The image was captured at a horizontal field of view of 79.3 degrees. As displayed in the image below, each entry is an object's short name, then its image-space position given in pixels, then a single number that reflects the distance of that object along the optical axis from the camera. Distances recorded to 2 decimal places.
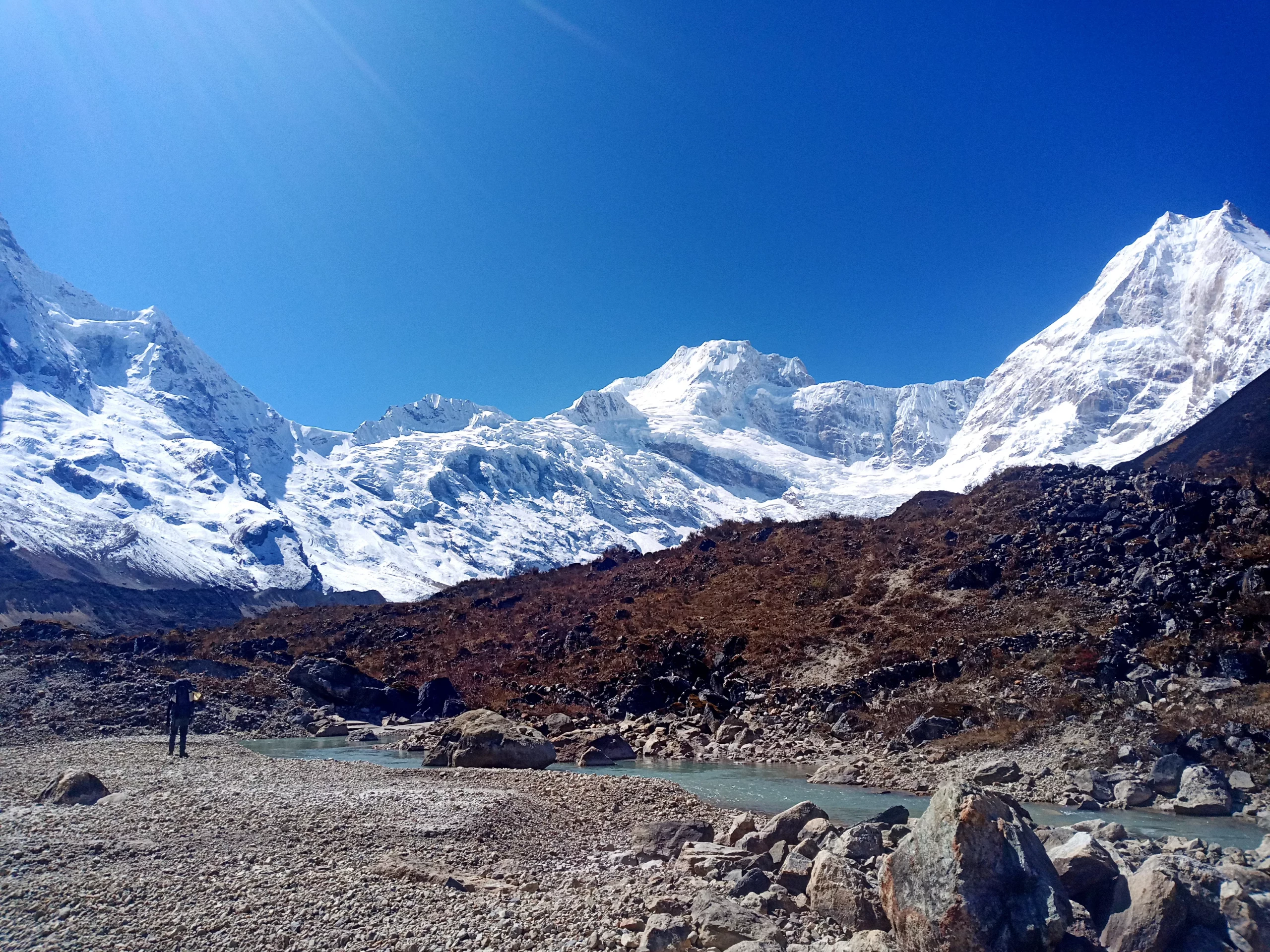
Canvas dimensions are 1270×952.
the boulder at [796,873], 9.24
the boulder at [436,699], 35.88
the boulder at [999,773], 16.95
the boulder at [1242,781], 14.02
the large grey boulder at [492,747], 22.19
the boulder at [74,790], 13.77
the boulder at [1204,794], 13.60
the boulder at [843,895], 7.96
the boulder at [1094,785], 15.17
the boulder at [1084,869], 7.54
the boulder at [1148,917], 6.68
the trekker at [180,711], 21.66
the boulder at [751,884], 9.16
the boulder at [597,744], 24.70
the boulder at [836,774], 19.26
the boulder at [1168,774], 14.73
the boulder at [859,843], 9.38
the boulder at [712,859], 10.58
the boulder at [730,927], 7.86
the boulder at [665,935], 7.85
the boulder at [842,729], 23.58
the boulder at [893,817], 11.45
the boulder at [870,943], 7.00
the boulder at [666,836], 11.88
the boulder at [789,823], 11.13
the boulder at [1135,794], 14.59
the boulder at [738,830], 11.98
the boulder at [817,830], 10.45
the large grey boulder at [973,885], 6.44
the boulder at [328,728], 32.88
